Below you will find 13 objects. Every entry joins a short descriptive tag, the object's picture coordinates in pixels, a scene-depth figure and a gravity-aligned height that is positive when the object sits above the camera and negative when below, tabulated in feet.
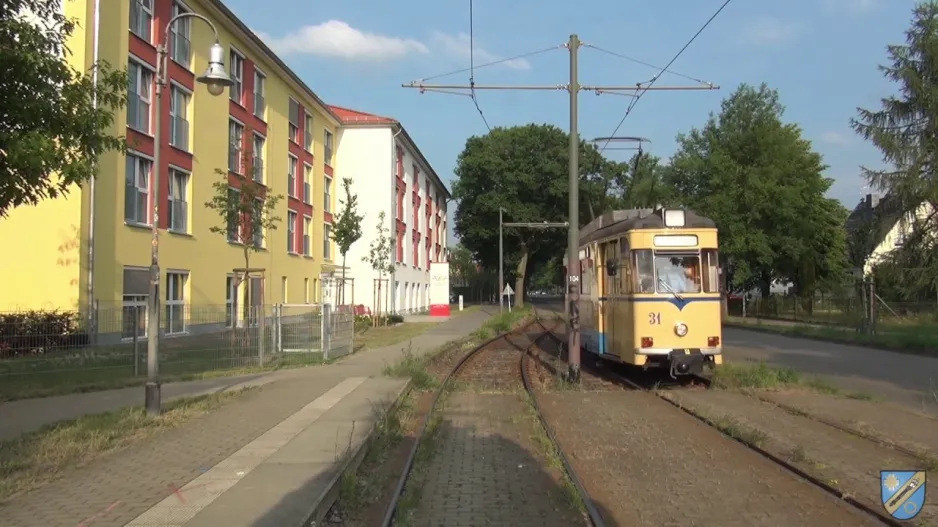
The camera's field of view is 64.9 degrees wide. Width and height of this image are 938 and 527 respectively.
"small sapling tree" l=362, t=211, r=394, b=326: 123.59 +7.69
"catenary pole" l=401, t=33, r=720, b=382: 46.29 +3.87
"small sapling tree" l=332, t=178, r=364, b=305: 99.71 +10.18
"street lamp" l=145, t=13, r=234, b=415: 33.55 +3.98
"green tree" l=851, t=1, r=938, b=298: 99.71 +21.22
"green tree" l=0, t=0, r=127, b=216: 25.49 +7.06
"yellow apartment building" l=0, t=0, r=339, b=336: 68.33 +13.75
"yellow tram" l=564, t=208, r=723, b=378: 42.80 +0.42
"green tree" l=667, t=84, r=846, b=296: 154.92 +22.83
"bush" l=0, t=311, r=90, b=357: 46.34 -1.97
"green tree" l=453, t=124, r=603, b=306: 197.77 +32.62
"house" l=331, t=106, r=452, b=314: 162.61 +26.18
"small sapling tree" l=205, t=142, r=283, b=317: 67.92 +8.96
